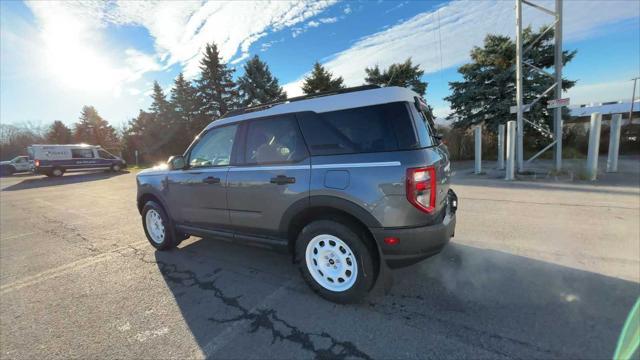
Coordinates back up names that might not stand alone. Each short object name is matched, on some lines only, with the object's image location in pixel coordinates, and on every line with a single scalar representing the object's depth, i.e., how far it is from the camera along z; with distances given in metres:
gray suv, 2.45
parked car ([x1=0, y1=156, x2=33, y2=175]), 26.08
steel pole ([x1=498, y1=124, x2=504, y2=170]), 10.14
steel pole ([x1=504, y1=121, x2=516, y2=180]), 8.58
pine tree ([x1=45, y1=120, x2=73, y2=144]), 40.38
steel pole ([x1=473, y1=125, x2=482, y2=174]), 10.23
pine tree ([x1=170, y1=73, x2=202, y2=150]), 31.98
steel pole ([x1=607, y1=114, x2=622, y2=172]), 7.93
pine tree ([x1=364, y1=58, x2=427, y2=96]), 21.77
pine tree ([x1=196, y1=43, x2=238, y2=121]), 31.75
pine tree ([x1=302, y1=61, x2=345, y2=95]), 24.81
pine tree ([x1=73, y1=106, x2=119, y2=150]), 40.31
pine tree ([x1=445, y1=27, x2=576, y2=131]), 13.84
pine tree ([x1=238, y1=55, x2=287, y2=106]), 30.06
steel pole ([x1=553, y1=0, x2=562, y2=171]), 8.43
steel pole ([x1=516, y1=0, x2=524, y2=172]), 8.67
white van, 18.43
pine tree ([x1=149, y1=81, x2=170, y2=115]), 33.31
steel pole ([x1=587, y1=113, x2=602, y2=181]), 7.55
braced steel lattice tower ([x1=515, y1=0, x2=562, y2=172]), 8.45
